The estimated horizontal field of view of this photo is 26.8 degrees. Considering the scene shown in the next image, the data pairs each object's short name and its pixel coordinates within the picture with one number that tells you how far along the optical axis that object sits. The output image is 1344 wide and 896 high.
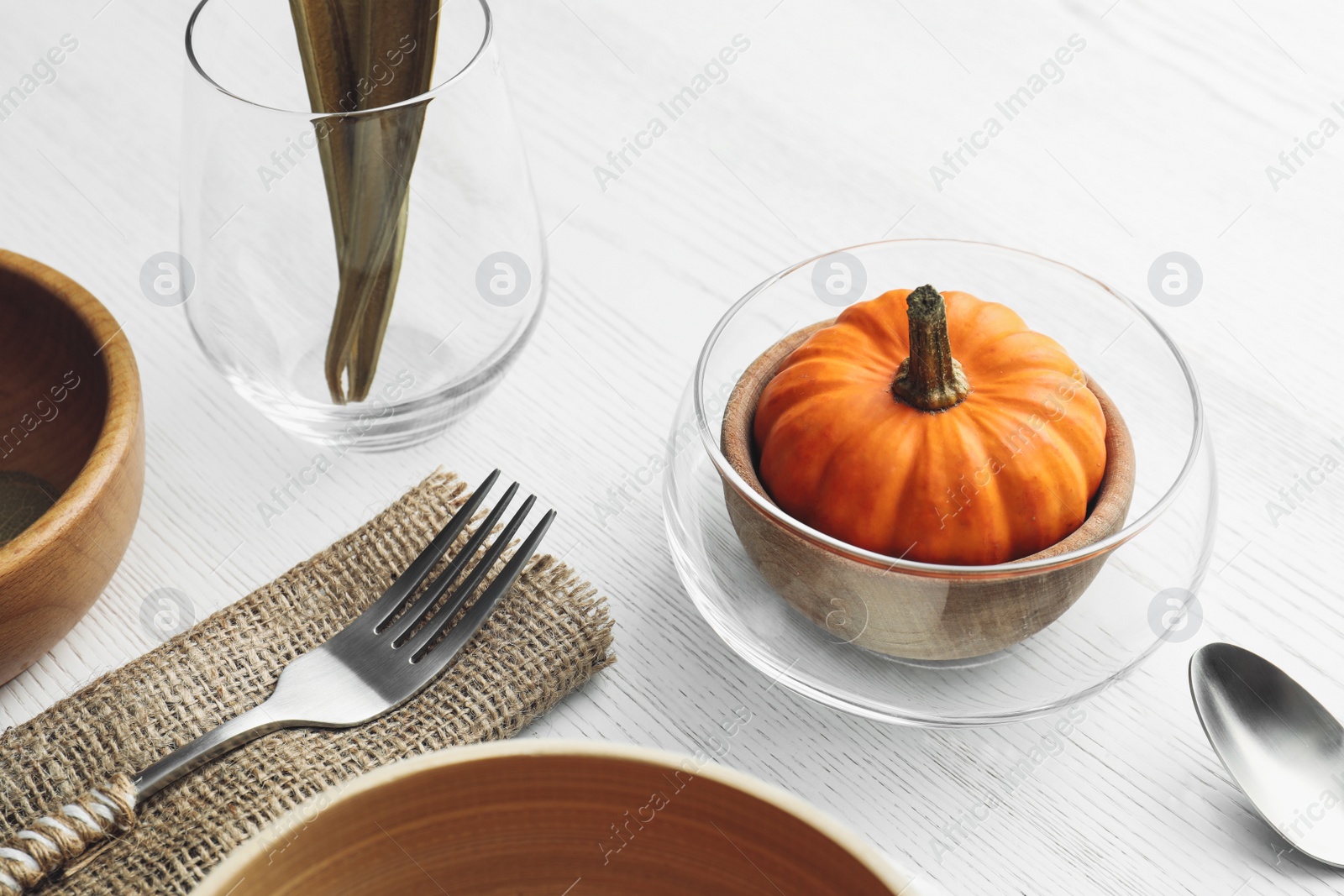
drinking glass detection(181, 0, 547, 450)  0.70
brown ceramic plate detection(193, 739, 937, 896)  0.57
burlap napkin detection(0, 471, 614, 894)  0.66
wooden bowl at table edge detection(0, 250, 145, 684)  0.66
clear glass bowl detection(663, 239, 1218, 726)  0.67
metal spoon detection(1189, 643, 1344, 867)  0.67
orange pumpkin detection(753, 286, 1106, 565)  0.66
